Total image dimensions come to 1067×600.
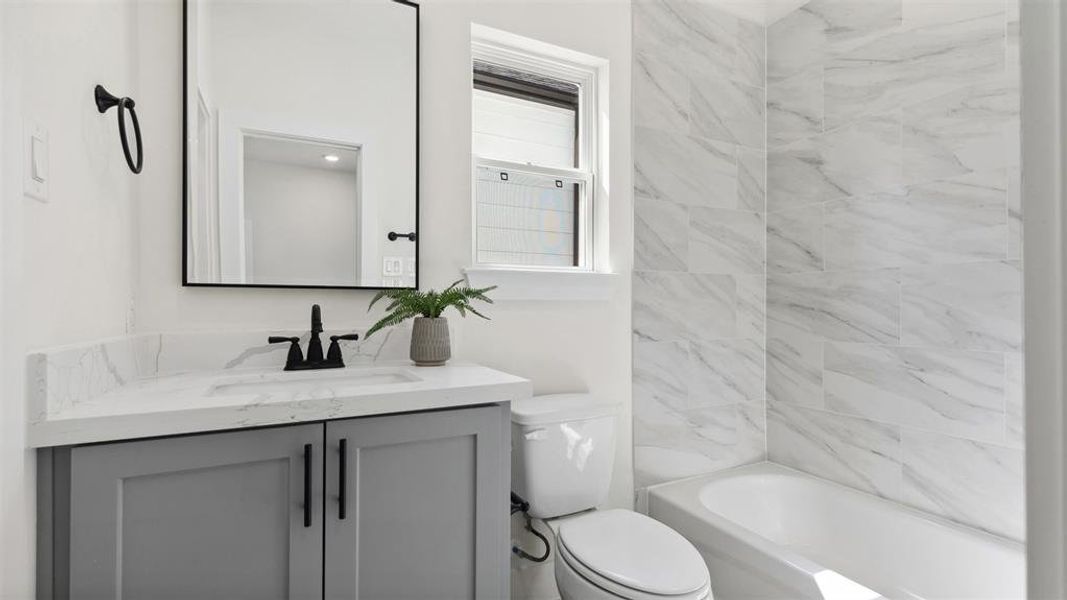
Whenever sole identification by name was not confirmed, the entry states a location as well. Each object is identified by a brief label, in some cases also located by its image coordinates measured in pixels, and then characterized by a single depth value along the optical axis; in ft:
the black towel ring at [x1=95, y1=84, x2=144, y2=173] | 3.55
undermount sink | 3.97
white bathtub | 5.23
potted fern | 5.15
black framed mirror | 4.86
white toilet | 4.33
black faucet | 4.86
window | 6.56
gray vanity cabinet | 2.93
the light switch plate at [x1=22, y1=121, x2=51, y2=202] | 2.66
